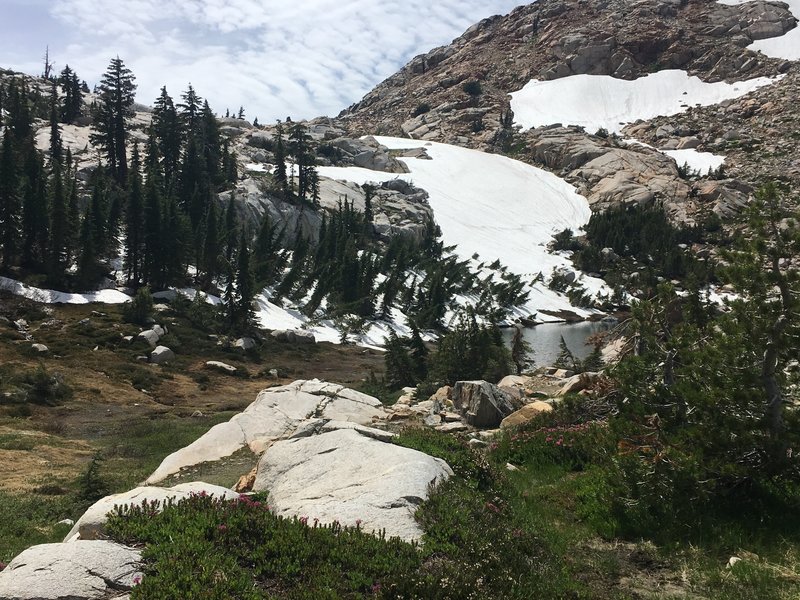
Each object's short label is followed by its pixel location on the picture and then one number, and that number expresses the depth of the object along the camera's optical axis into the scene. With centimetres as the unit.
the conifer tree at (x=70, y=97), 9625
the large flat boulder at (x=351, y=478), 694
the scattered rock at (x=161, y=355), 4022
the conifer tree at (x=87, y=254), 5078
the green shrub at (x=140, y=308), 4613
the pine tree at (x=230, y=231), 6825
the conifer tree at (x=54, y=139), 7575
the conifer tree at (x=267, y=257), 6788
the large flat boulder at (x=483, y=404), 1720
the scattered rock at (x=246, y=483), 1044
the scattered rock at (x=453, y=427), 1654
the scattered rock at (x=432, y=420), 1726
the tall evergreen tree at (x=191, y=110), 8719
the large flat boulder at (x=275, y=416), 1552
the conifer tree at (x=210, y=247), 6112
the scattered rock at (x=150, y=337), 4281
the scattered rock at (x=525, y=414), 1596
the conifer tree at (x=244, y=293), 5253
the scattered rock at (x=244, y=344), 4811
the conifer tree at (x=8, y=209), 5053
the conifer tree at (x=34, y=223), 5175
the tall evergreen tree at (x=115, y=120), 7456
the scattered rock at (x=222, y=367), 4122
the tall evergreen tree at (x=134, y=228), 5534
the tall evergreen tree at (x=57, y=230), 5050
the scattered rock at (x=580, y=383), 1843
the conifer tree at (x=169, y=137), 8012
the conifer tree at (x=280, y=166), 9169
